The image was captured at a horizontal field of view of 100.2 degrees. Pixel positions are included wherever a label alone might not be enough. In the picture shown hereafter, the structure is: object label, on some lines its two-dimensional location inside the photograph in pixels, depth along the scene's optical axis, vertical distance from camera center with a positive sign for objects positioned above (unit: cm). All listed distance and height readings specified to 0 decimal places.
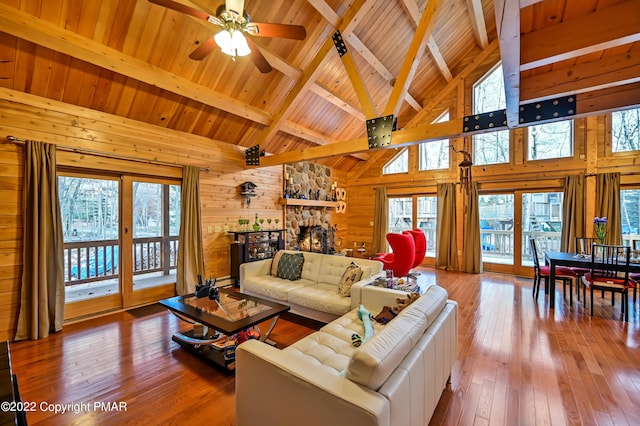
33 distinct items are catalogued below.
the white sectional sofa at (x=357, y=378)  123 -88
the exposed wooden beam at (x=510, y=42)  141 +105
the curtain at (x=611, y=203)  516 +18
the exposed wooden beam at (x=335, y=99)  532 +242
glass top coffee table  253 -105
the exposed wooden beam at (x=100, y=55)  275 +190
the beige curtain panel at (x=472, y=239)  652 -66
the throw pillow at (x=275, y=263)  437 -86
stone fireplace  705 +37
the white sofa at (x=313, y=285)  320 -105
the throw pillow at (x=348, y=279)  332 -85
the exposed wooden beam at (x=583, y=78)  206 +112
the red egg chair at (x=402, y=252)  471 -73
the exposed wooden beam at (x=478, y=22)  513 +399
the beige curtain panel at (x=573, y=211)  551 +2
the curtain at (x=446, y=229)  693 -46
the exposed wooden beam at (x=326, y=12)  393 +307
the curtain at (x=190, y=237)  467 -45
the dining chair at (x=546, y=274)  435 -103
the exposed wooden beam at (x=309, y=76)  423 +244
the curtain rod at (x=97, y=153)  317 +83
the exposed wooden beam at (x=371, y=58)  489 +314
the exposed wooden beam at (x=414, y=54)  366 +225
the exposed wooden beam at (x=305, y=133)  584 +184
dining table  381 -72
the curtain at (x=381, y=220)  823 -26
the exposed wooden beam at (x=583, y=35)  159 +112
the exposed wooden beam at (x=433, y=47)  471 +360
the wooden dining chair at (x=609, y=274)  357 -89
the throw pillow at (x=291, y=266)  412 -86
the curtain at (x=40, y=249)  321 -46
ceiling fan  243 +181
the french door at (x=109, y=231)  382 -32
